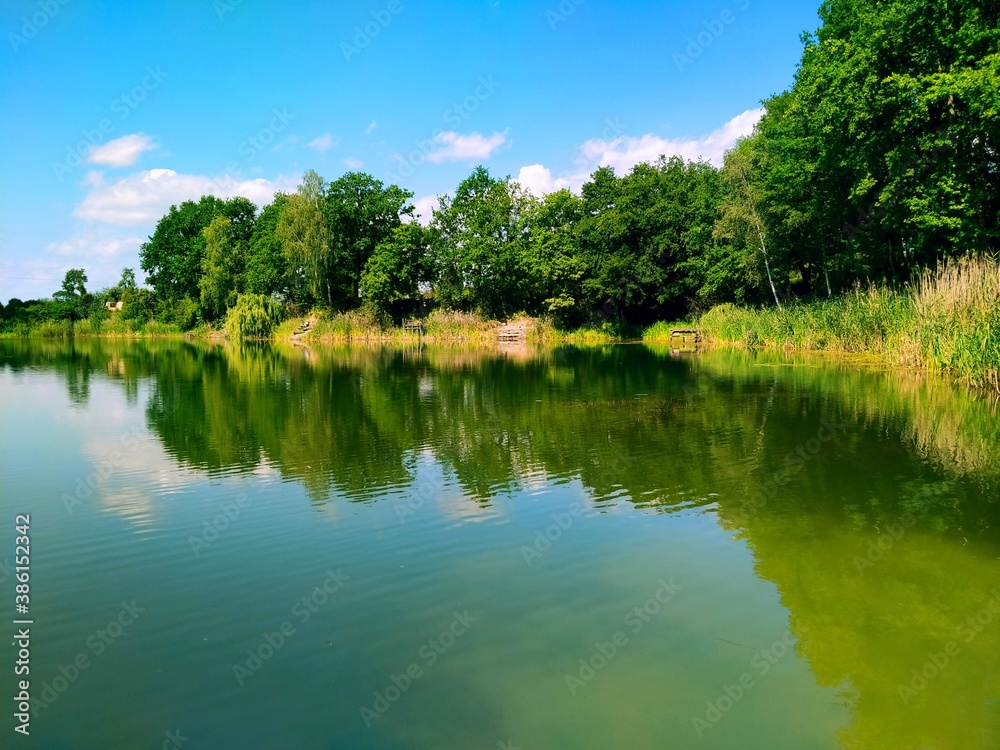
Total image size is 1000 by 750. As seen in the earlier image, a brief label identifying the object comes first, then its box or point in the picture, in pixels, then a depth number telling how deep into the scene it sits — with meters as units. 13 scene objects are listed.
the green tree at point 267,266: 66.81
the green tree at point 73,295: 80.20
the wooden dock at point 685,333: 44.98
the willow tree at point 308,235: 59.00
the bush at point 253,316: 63.66
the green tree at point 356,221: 64.19
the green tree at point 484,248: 58.75
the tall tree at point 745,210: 39.44
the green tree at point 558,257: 54.47
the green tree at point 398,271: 61.38
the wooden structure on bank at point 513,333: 56.00
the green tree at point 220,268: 68.56
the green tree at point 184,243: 78.19
